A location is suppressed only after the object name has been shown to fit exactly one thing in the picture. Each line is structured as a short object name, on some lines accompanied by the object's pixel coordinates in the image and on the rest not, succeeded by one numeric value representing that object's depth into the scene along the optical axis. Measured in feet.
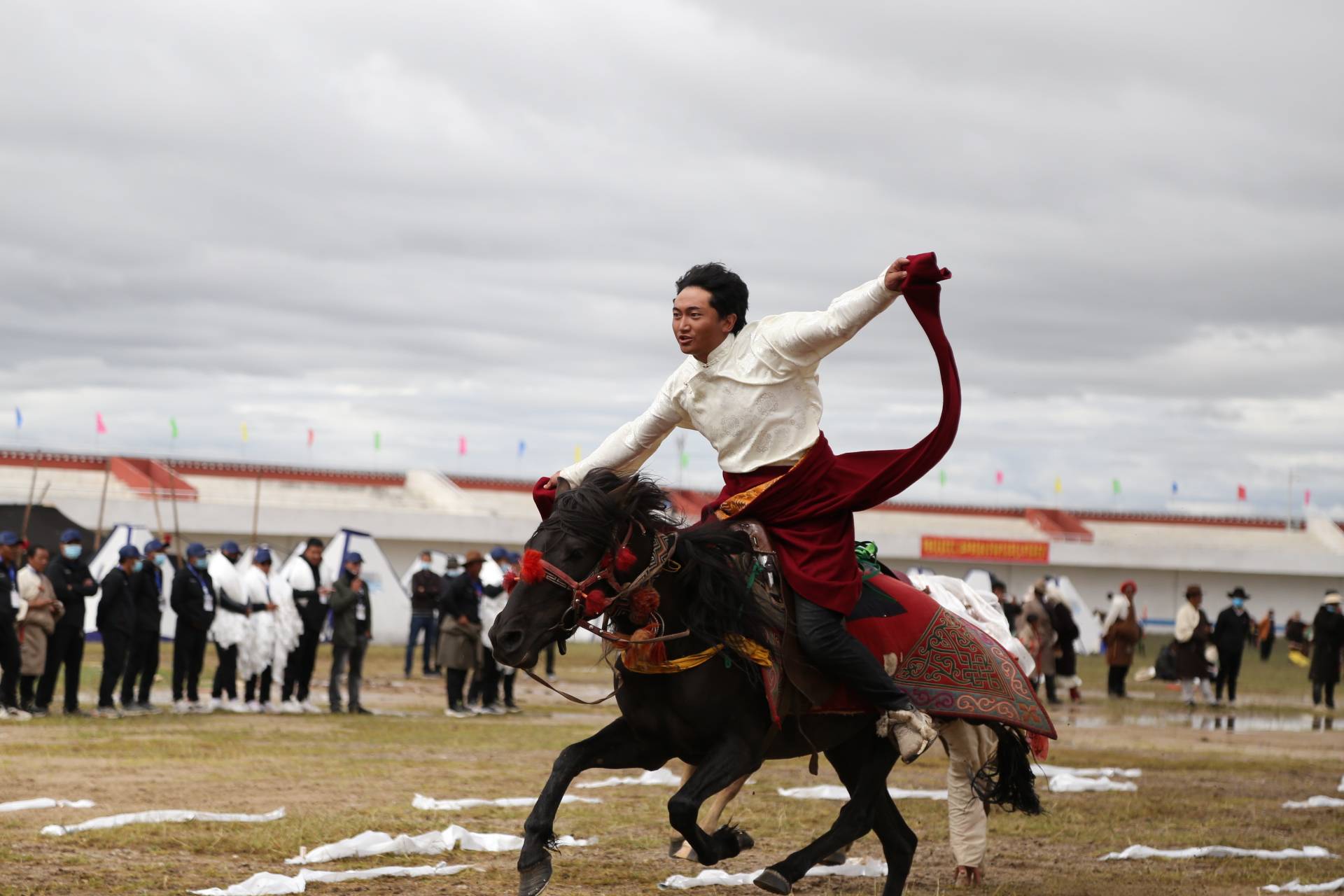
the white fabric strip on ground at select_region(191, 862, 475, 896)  23.02
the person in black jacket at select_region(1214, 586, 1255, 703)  80.59
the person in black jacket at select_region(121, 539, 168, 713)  55.67
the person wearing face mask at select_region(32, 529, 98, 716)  54.75
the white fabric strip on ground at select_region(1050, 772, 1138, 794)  40.42
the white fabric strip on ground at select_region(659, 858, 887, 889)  25.18
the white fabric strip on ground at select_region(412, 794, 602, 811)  33.22
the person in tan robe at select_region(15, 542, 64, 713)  53.11
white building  139.03
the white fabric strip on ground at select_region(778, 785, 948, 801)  37.73
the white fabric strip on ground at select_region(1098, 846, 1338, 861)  29.81
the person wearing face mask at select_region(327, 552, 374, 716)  59.82
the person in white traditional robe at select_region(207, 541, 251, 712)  58.49
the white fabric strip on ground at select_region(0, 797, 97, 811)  31.40
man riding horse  20.11
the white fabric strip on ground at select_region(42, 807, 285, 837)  29.19
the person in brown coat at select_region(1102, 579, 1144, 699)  81.61
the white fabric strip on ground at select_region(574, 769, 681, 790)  39.60
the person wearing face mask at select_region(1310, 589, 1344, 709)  81.35
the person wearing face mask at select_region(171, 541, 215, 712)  57.11
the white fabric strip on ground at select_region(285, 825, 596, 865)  26.43
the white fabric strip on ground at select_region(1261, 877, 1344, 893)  26.43
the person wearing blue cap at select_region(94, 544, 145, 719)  54.65
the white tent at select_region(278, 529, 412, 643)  90.22
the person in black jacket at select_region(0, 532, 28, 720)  51.24
